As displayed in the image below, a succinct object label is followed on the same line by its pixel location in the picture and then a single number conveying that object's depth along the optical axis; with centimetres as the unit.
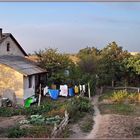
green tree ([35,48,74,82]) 1548
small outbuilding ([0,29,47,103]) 1297
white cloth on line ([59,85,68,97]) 1439
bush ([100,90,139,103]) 1377
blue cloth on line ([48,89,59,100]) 1400
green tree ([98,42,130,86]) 1834
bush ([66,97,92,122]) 979
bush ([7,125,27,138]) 726
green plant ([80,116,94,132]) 850
